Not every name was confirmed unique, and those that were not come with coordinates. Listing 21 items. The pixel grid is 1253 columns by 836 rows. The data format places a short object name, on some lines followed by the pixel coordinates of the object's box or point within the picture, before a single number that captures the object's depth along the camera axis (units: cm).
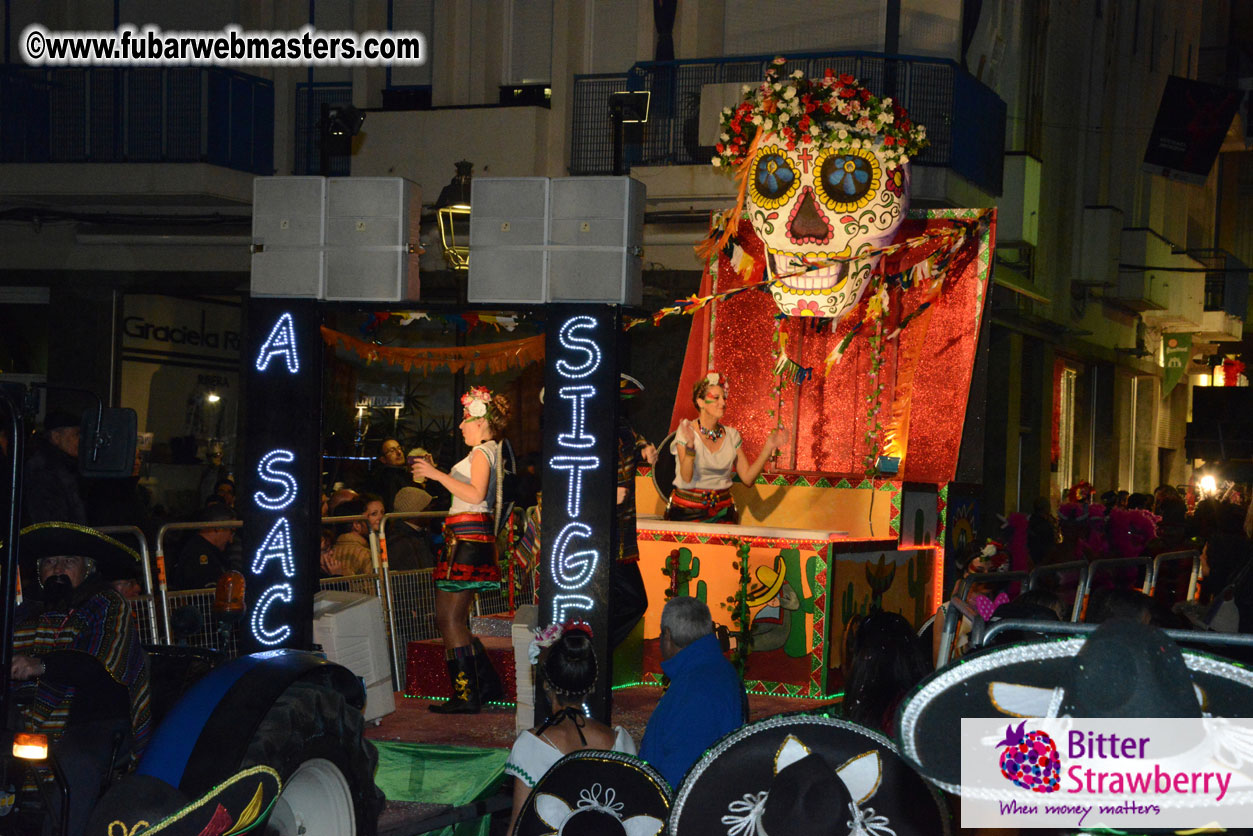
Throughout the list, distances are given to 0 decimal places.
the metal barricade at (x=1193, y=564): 864
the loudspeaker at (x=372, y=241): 787
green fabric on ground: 709
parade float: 962
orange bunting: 955
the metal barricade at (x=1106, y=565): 780
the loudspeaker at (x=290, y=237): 799
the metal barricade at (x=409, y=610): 1005
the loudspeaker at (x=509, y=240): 768
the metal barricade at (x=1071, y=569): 742
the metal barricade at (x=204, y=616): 809
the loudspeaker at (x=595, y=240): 755
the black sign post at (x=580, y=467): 762
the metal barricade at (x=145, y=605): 792
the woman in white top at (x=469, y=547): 852
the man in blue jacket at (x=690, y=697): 529
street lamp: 920
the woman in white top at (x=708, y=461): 1002
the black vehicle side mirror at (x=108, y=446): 439
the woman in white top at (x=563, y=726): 533
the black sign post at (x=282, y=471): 790
